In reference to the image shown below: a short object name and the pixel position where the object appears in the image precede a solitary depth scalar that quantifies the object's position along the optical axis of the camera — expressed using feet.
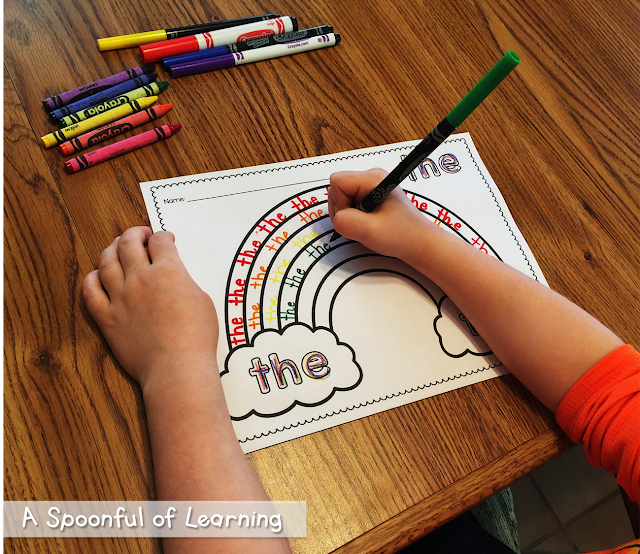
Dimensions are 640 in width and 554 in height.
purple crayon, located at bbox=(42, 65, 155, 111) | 1.95
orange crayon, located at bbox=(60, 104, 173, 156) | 1.88
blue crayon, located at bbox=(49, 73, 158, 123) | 1.92
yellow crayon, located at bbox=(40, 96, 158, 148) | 1.88
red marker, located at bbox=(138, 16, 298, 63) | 2.11
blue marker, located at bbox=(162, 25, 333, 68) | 2.13
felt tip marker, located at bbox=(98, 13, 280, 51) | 2.11
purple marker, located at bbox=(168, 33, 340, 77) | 2.13
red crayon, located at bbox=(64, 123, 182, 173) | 1.87
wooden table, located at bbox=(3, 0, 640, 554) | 1.56
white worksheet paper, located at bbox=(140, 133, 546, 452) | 1.71
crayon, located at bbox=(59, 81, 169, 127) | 1.92
